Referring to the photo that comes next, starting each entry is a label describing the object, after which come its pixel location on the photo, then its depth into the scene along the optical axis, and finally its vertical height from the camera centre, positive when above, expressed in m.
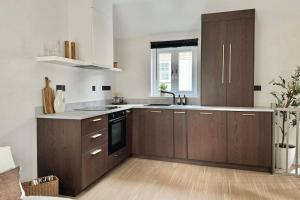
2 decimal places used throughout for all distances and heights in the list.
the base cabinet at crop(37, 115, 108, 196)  2.63 -0.69
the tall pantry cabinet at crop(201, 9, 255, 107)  3.63 +0.54
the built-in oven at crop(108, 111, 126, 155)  3.31 -0.58
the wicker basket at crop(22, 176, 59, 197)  2.32 -0.97
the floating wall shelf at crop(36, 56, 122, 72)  2.75 +0.41
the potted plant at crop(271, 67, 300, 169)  3.35 -0.16
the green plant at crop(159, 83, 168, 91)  4.55 +0.11
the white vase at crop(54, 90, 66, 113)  2.97 -0.12
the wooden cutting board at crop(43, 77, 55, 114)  2.89 -0.06
